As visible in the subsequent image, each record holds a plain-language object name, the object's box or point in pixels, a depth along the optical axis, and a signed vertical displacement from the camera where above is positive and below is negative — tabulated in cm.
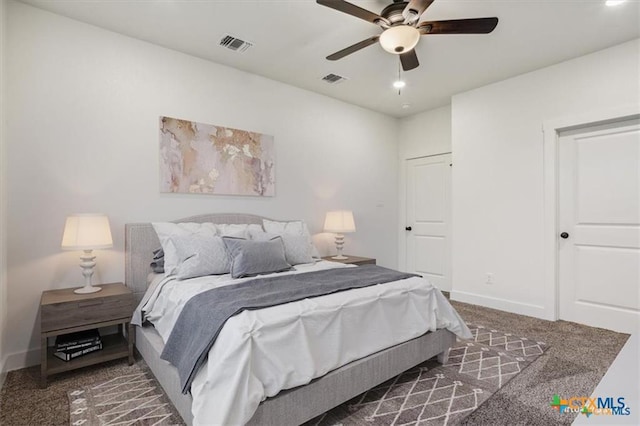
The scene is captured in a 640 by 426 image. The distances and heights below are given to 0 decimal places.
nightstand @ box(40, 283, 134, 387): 226 -77
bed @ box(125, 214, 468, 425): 165 -96
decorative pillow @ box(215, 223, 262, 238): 317 -19
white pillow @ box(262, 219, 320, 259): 361 -20
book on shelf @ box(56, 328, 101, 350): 243 -97
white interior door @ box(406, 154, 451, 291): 503 -14
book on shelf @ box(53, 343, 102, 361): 240 -104
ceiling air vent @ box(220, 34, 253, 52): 308 +161
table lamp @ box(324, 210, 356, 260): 425 -17
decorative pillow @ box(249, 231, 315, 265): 323 -36
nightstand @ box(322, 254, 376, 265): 409 -64
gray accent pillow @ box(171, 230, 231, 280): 262 -37
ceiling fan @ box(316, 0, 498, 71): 212 +128
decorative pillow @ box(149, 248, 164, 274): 290 -46
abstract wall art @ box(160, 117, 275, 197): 325 +55
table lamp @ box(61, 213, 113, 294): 245 -19
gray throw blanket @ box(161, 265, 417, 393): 167 -52
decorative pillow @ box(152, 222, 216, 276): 271 -20
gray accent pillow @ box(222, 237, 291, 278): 266 -39
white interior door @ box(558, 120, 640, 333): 324 -19
